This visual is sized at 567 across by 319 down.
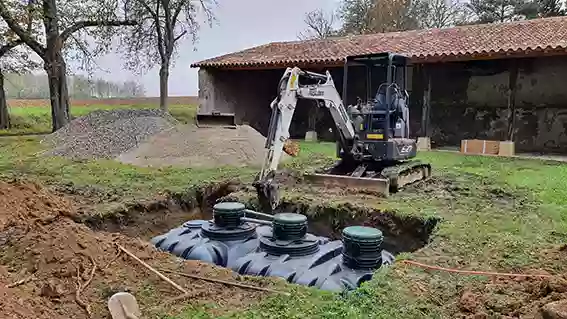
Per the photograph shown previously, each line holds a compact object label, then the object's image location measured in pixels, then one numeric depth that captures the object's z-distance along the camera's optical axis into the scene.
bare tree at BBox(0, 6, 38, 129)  19.41
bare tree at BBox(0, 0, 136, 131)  16.86
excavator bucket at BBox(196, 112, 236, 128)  13.14
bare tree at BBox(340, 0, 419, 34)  27.70
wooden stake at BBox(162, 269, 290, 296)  3.78
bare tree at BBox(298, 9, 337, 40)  32.25
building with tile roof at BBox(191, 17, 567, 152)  13.14
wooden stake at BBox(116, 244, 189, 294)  3.86
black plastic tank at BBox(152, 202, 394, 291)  4.70
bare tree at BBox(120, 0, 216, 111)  20.64
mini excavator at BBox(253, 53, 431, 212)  7.62
